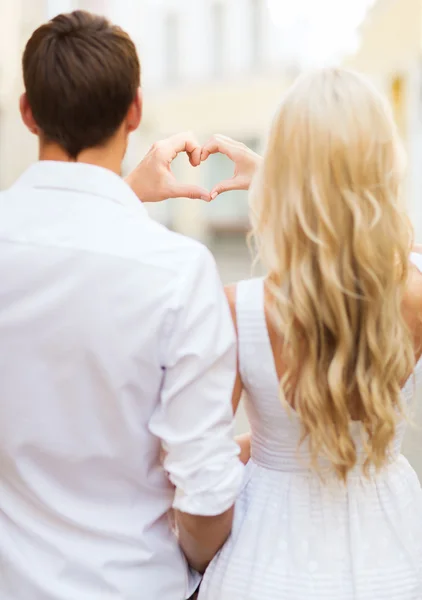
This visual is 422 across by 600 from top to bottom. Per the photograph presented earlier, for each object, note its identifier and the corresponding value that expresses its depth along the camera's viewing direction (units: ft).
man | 6.31
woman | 6.68
